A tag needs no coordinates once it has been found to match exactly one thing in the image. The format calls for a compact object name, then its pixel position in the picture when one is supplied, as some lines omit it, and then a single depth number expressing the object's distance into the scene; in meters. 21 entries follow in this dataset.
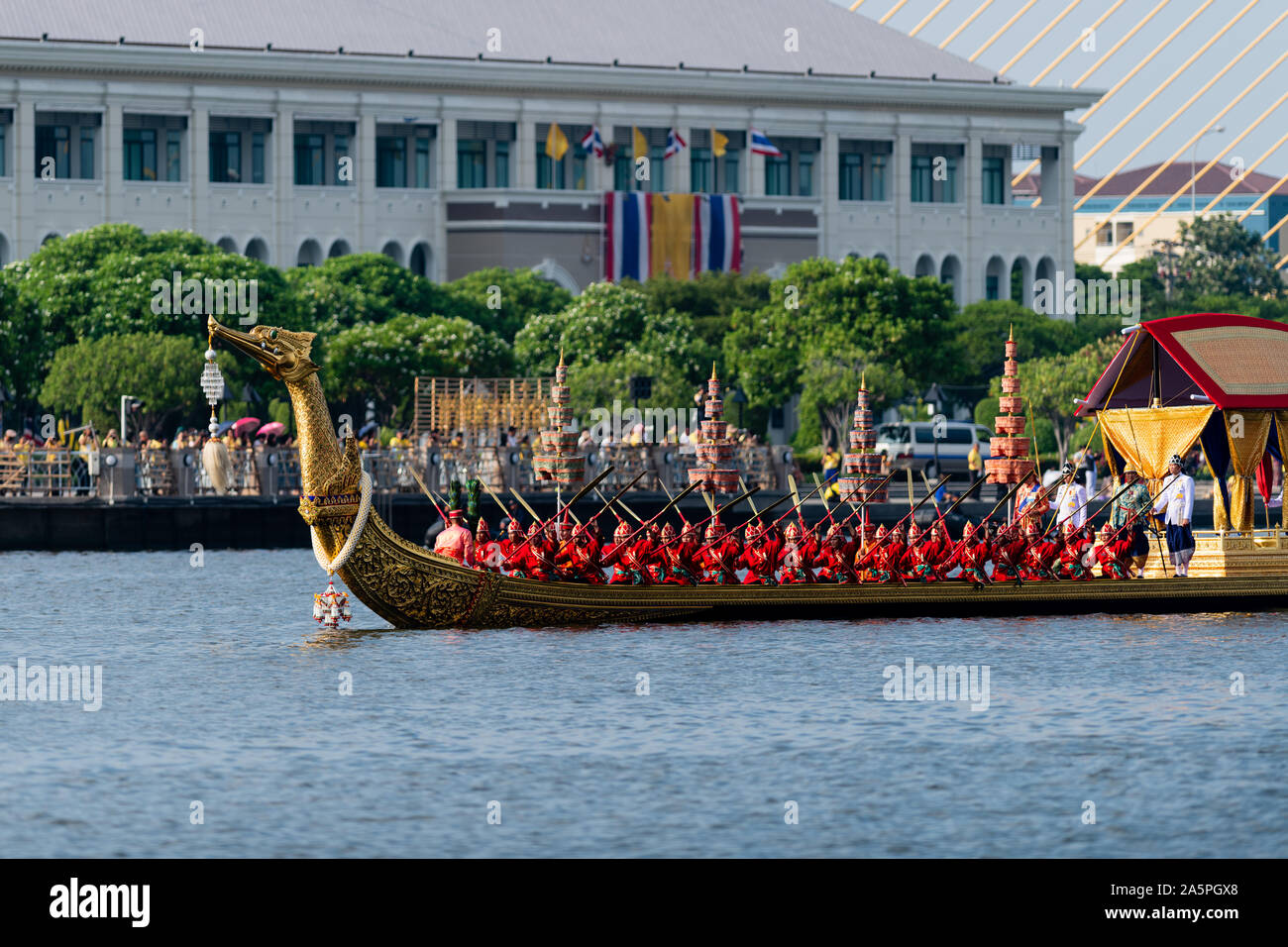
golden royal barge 31.16
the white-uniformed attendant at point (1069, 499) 37.53
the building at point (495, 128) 92.88
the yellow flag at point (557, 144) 97.82
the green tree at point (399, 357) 71.50
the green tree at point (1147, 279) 115.94
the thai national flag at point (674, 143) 99.69
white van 69.50
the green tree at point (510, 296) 85.88
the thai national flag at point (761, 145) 100.00
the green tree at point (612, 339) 77.44
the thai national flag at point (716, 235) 99.81
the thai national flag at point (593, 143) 97.50
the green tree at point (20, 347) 70.31
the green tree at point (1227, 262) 125.75
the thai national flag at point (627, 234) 98.50
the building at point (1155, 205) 174.25
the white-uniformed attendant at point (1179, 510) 35.25
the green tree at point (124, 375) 66.25
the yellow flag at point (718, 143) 100.50
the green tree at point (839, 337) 77.75
